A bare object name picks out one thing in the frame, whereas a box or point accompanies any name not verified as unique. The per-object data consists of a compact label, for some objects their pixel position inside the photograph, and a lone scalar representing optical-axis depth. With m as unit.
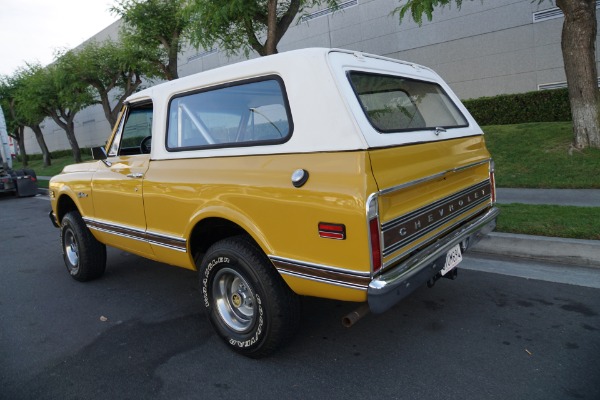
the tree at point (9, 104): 28.62
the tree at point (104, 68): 19.34
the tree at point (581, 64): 7.95
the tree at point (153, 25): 15.88
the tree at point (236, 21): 10.85
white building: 13.35
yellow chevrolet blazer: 2.47
